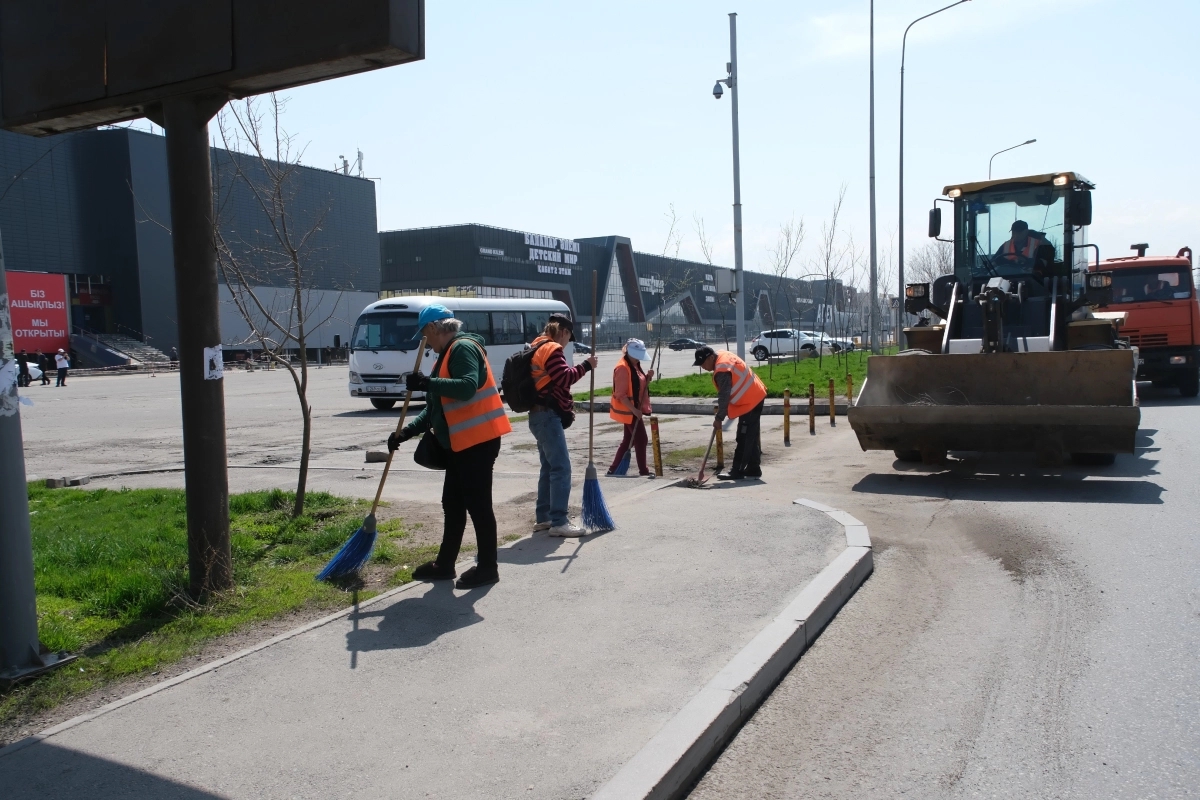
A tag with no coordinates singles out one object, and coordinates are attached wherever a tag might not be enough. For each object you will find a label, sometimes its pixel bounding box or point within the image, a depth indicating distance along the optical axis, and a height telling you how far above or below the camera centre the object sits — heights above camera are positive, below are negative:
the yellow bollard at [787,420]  13.35 -1.25
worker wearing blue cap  5.64 -0.58
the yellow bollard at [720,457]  10.91 -1.44
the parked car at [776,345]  44.53 -0.48
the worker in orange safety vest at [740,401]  10.14 -0.72
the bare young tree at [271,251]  7.29 +0.81
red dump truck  18.19 +0.13
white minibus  22.20 -0.11
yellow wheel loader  9.29 -0.26
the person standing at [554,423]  7.12 -0.64
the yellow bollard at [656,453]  10.58 -1.33
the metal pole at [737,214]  20.64 +2.83
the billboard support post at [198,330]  5.29 +0.12
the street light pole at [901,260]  27.59 +2.57
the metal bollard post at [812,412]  14.77 -1.27
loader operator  12.23 +1.09
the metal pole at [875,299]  29.14 +1.09
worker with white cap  10.62 -0.70
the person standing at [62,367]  37.50 -0.53
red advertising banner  49.00 +2.36
